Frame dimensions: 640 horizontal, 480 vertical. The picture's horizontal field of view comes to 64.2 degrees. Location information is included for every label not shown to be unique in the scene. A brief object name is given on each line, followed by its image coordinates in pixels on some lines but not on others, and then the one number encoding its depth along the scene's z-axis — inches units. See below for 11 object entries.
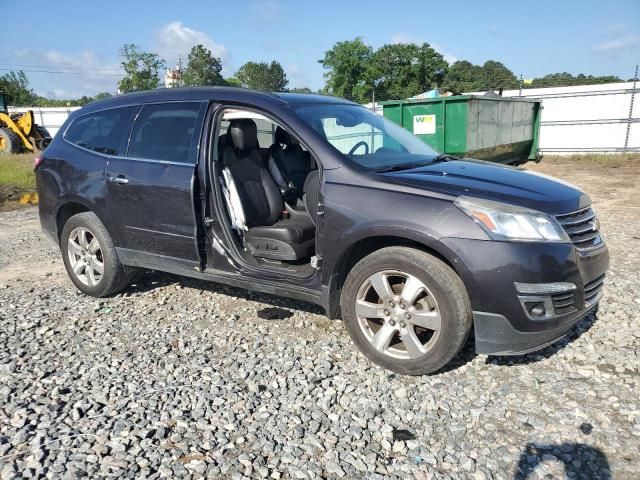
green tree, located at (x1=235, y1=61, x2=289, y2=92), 3940.5
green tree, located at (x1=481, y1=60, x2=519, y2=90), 3043.8
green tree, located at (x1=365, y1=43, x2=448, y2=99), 2164.1
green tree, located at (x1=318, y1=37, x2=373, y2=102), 2097.7
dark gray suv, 119.6
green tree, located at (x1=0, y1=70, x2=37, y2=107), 2076.0
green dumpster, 465.1
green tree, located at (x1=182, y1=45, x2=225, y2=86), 3314.5
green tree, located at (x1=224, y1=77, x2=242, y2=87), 3326.8
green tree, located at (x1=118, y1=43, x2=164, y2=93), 1895.9
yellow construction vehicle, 716.7
